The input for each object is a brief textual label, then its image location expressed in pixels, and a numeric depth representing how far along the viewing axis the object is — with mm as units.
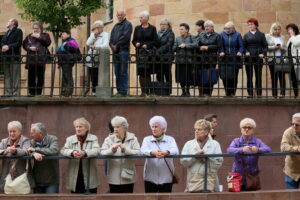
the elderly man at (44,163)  13844
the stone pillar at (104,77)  17184
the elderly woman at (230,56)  17594
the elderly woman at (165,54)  17375
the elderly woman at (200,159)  13672
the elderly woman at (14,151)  13742
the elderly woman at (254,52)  17688
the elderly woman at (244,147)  13844
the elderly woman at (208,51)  17500
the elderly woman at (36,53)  17547
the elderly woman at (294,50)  17891
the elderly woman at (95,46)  17438
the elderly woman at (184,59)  17484
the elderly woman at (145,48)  17359
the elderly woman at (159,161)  13836
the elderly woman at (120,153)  13773
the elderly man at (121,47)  17672
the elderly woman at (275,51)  17766
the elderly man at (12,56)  17522
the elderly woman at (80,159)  13742
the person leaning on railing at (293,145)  14344
